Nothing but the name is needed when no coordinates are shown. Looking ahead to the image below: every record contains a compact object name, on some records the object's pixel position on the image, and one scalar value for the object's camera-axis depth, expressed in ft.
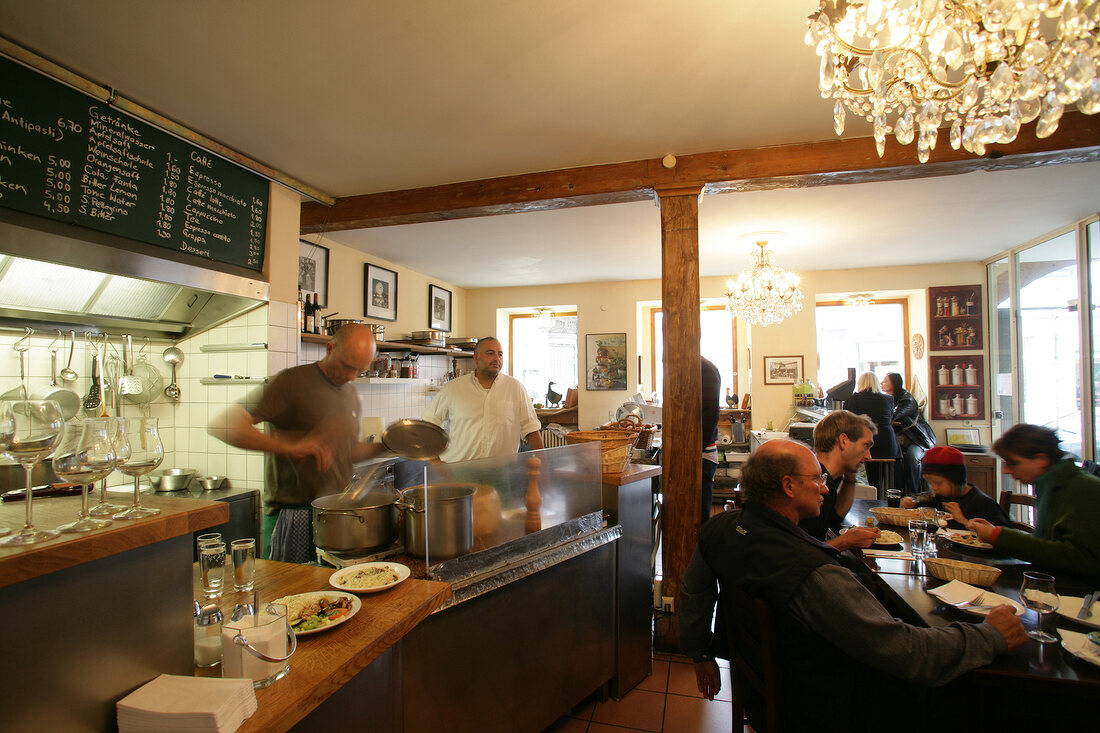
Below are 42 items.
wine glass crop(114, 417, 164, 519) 3.29
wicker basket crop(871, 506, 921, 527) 8.54
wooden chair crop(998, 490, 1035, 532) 9.06
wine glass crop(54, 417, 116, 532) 3.07
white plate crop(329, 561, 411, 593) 4.87
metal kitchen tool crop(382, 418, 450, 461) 6.72
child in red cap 8.41
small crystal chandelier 15.99
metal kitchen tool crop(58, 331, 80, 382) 9.47
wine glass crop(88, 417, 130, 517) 3.26
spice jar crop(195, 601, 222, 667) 3.83
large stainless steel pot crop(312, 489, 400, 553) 5.73
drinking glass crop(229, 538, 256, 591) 4.41
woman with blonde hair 16.57
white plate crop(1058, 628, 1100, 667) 4.48
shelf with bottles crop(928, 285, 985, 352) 20.24
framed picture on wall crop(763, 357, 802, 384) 21.72
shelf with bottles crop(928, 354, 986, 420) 20.13
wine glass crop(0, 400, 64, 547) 2.85
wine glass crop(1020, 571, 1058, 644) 5.10
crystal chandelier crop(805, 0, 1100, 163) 4.34
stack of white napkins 2.83
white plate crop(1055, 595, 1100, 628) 4.99
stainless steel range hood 7.50
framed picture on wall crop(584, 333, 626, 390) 23.48
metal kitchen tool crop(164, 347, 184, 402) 11.31
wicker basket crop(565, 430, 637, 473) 8.70
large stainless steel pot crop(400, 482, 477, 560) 5.67
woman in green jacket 6.18
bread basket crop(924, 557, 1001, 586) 6.02
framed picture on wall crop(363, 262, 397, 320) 17.58
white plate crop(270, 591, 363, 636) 4.16
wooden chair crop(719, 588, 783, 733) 5.01
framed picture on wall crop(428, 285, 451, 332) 21.90
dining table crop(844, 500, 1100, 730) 4.36
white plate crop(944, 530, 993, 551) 7.29
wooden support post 10.34
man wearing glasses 4.64
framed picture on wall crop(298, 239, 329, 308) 14.69
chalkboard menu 7.25
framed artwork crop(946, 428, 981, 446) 19.38
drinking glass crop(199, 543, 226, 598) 4.37
